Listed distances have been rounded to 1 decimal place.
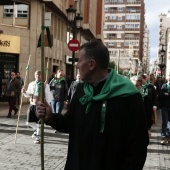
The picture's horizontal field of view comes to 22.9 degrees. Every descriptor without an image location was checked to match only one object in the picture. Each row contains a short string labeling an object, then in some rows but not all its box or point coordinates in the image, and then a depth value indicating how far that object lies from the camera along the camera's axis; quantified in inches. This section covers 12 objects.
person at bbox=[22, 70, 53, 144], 401.1
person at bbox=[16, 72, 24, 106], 804.0
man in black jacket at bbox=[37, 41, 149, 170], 123.0
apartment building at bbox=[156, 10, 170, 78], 5664.4
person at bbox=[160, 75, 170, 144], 435.8
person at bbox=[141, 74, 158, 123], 370.0
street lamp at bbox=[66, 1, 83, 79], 751.6
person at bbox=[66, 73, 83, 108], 466.4
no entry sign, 732.0
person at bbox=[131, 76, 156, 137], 327.7
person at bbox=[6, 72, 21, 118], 633.0
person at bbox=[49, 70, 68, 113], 495.2
